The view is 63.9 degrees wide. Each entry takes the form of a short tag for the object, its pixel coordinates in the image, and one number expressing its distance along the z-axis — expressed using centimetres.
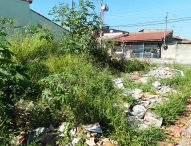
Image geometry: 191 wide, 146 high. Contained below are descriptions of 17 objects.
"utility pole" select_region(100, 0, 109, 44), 949
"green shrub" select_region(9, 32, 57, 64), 289
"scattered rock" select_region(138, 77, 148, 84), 318
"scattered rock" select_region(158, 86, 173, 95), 283
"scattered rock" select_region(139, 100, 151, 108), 245
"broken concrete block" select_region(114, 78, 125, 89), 285
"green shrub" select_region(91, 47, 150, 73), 366
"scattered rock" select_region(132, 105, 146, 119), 226
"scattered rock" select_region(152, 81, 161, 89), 303
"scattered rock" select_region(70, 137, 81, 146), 184
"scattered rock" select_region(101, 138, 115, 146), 191
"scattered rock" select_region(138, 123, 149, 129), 208
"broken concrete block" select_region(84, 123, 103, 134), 195
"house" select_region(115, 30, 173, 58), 1602
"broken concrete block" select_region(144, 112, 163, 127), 217
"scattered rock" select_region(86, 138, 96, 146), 187
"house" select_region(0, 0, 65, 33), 648
